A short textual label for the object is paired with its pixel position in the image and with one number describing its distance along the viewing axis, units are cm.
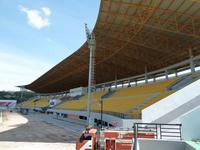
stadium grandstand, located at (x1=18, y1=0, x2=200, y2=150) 865
